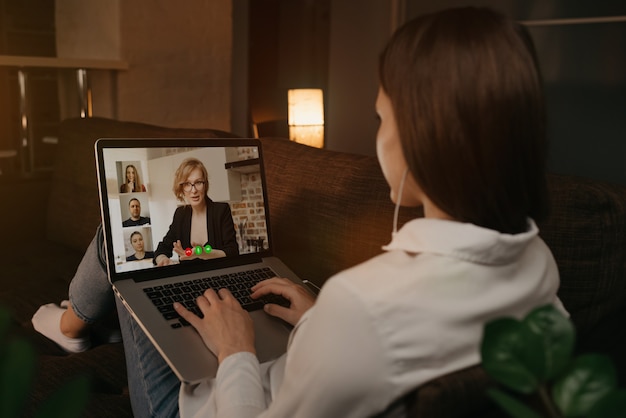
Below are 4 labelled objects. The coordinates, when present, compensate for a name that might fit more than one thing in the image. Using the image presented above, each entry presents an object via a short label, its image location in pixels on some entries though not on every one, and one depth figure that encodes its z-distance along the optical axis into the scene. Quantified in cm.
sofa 100
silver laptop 113
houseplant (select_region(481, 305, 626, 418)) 33
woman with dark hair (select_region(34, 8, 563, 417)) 66
